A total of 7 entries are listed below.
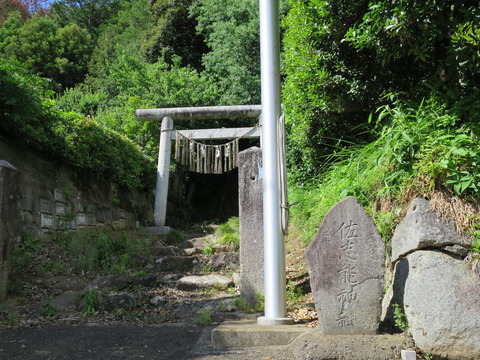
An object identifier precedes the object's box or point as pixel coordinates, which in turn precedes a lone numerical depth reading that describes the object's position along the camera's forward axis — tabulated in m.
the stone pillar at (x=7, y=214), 5.19
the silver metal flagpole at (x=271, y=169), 4.16
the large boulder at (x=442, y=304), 3.39
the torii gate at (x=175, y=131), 10.70
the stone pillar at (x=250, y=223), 5.25
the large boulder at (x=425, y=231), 3.74
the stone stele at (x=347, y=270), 3.70
